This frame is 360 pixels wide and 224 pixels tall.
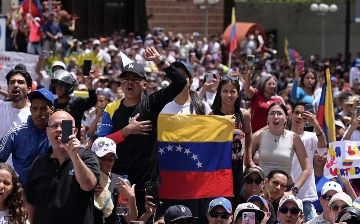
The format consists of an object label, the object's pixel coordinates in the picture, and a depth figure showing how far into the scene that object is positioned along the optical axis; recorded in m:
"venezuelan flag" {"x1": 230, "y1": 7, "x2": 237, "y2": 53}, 23.92
